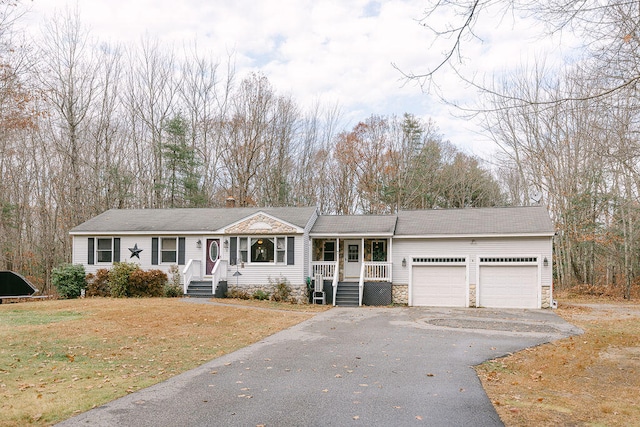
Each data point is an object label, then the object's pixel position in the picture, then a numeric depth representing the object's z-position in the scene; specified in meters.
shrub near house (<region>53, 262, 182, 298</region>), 20.22
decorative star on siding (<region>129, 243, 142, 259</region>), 21.53
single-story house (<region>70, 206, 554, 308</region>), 19.47
